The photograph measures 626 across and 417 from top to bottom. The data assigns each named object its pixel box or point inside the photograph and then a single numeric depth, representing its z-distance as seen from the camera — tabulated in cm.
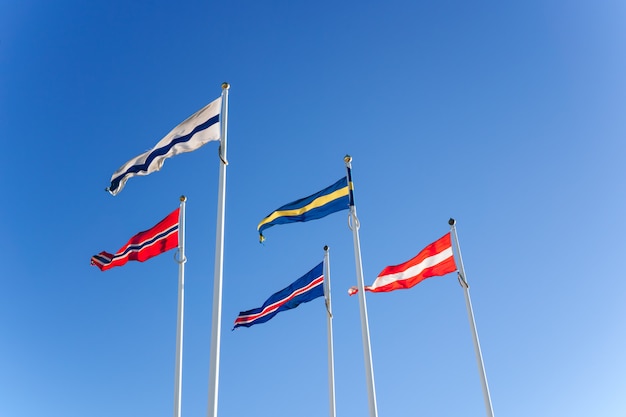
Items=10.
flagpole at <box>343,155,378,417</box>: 1458
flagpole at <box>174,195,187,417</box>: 1586
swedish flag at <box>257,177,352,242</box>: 1814
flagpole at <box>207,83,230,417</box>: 1216
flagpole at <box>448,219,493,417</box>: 1788
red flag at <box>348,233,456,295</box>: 1947
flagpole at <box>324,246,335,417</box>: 1972
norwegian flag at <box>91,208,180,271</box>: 1792
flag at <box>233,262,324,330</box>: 2034
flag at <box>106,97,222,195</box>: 1614
